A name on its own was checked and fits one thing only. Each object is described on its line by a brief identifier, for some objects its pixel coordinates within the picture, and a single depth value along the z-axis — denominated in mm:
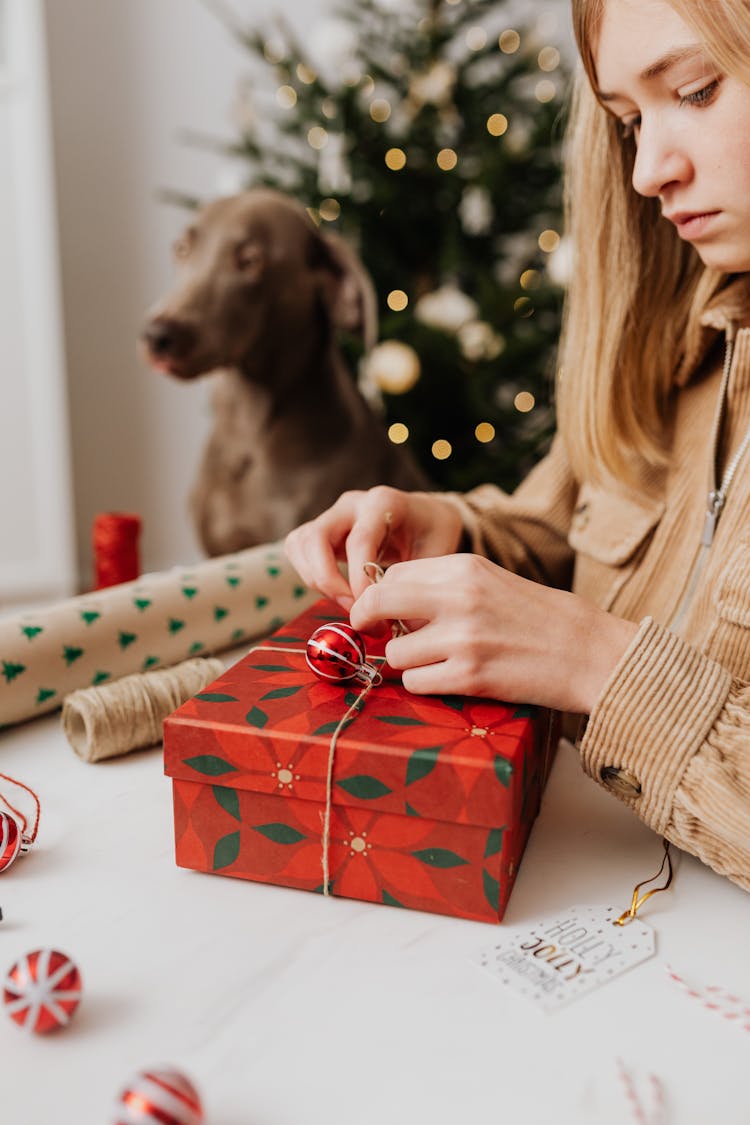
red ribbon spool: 1108
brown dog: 1694
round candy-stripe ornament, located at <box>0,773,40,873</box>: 632
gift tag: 533
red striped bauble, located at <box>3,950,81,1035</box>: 480
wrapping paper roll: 878
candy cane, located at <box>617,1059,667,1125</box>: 441
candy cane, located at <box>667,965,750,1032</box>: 510
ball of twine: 791
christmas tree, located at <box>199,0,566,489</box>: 2006
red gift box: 582
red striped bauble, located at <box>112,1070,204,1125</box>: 411
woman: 635
